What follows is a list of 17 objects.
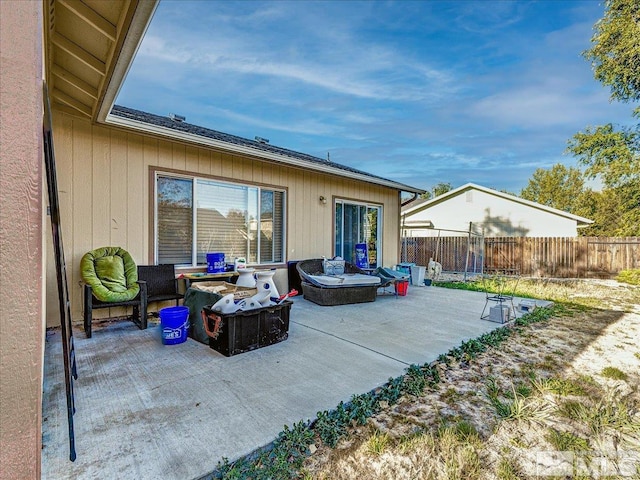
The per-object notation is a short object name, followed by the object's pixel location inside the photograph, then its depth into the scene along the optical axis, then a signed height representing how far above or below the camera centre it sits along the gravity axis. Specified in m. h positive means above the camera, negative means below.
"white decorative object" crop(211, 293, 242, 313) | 3.47 -0.76
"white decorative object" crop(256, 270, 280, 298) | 4.12 -0.64
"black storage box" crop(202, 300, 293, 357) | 3.41 -1.04
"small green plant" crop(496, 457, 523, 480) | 1.81 -1.40
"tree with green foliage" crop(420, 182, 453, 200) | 42.87 +6.89
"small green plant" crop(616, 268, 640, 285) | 10.02 -1.31
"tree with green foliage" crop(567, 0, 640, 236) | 11.01 +4.40
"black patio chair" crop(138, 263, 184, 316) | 4.79 -0.67
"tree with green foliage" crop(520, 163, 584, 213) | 28.80 +4.80
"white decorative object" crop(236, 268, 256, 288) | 4.81 -0.65
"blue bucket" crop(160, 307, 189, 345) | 3.70 -1.04
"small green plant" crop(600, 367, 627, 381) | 3.15 -1.41
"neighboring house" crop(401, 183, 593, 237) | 15.55 +1.22
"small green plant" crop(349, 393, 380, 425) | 2.32 -1.33
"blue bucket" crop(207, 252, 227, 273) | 5.49 -0.45
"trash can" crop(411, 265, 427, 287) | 9.02 -1.12
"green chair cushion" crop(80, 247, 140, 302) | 4.05 -0.50
